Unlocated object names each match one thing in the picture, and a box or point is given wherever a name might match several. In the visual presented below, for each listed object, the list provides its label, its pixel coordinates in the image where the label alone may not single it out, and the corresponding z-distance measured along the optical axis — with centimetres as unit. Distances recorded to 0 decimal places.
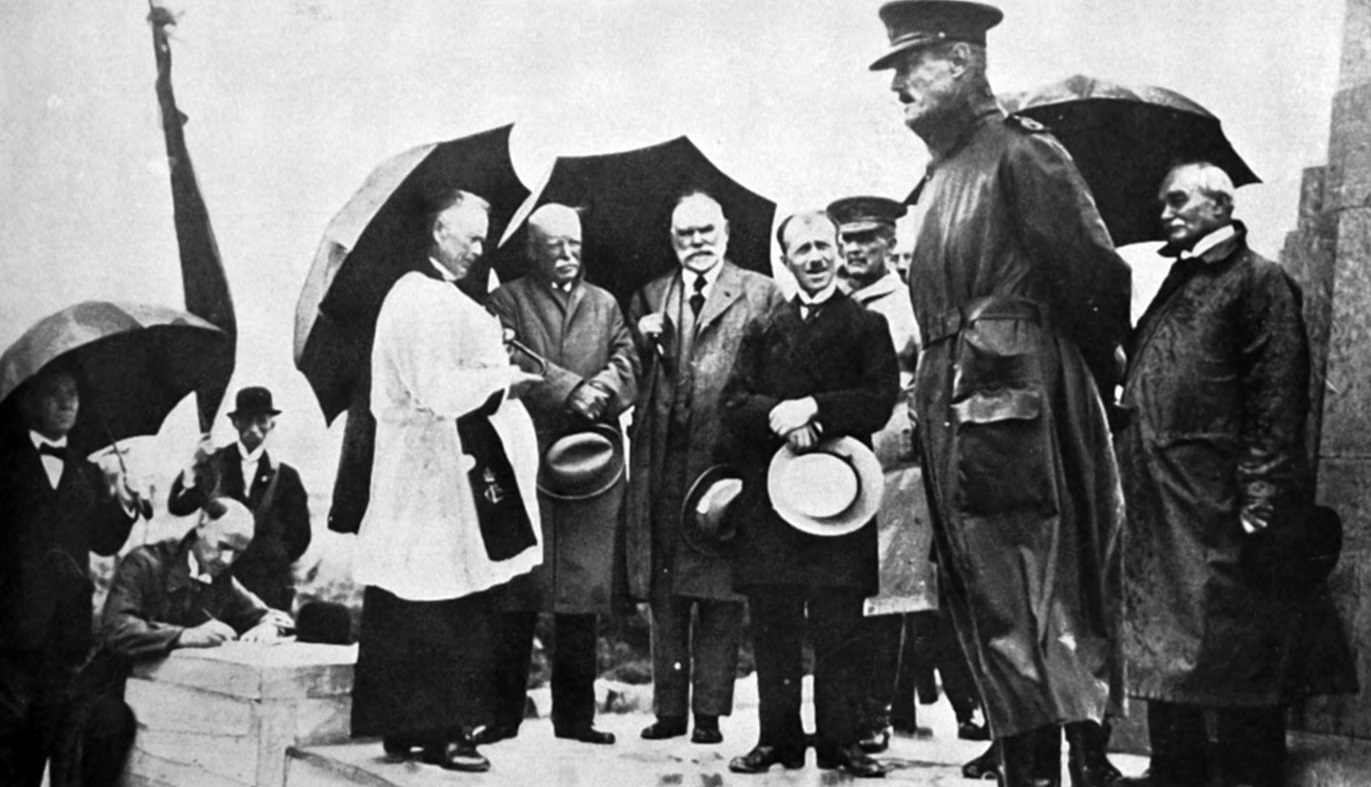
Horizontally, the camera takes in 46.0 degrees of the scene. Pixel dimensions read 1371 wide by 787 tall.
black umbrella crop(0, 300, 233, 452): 618
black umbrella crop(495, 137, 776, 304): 597
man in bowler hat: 603
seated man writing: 607
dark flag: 617
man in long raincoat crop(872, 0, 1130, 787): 547
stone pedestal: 587
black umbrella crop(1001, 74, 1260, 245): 579
